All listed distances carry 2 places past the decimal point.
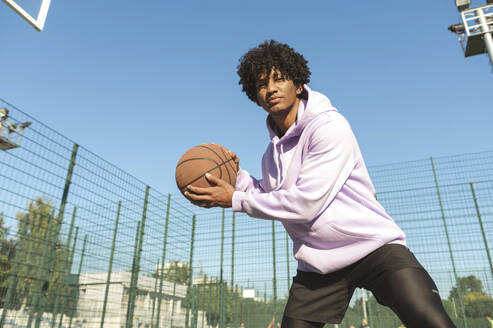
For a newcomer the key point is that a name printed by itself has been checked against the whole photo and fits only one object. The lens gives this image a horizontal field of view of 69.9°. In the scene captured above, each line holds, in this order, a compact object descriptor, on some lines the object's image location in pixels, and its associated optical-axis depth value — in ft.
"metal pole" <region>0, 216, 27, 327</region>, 15.01
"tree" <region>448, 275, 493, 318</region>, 24.29
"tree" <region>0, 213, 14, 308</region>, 15.25
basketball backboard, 15.71
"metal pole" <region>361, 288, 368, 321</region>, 26.45
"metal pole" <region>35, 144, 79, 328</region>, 16.16
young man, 5.33
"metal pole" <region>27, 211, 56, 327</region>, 15.97
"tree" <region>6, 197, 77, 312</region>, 16.01
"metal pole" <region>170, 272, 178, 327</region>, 26.41
